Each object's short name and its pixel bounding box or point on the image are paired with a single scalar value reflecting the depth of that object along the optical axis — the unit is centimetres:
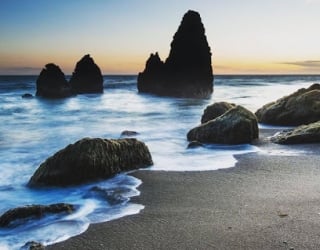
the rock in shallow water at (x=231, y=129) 1159
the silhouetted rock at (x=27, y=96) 5338
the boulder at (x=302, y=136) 1110
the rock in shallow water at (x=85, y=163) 784
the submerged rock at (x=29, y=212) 560
